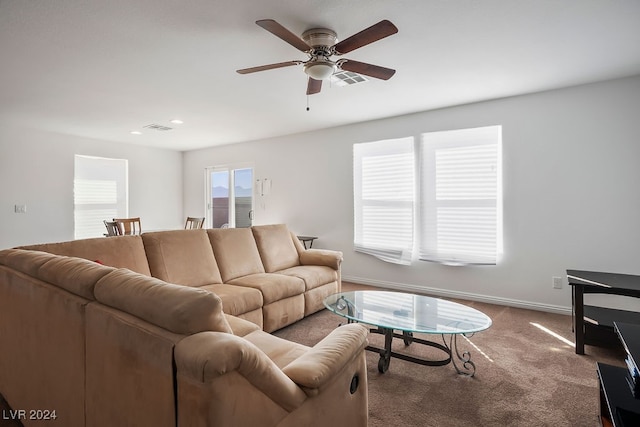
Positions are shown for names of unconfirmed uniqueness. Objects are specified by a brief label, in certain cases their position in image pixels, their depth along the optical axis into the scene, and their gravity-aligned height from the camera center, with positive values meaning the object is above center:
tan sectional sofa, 0.90 -0.52
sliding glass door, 6.44 +0.31
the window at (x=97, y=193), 5.73 +0.34
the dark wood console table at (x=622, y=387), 1.24 -0.78
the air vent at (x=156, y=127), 5.04 +1.34
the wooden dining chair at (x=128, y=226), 4.91 -0.24
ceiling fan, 2.09 +1.11
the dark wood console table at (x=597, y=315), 2.49 -0.86
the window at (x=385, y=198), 4.47 +0.19
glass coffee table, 2.13 -0.77
